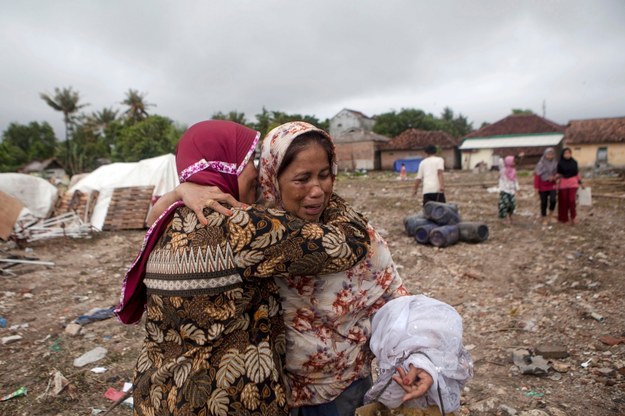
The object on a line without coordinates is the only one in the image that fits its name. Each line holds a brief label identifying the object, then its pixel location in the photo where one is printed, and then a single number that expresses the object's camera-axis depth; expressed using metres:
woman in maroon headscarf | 1.07
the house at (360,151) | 35.88
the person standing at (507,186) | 8.91
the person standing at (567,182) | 8.39
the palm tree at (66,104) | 37.00
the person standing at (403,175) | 23.13
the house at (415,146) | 34.34
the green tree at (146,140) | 30.39
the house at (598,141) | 30.22
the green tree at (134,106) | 40.06
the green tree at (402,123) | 41.81
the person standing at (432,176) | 8.10
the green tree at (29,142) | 40.91
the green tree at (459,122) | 58.85
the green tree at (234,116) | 35.15
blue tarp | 32.50
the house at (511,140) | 32.00
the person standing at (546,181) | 8.73
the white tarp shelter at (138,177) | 11.88
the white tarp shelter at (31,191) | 11.14
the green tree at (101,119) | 43.69
